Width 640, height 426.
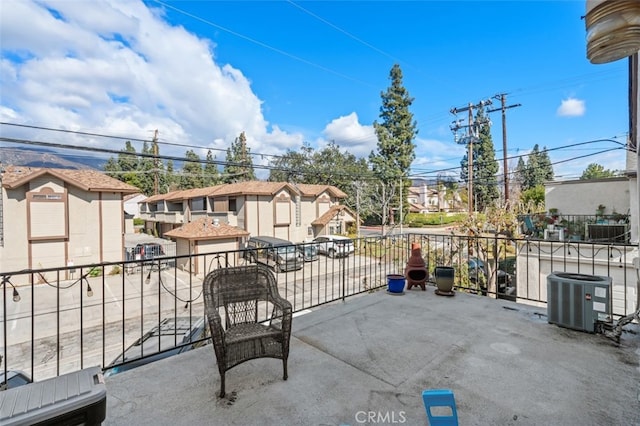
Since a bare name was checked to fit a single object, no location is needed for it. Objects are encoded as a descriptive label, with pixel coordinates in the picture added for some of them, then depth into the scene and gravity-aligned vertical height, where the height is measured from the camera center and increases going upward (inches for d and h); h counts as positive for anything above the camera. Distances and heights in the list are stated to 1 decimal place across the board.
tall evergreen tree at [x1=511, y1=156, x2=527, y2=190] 1068.5 +135.8
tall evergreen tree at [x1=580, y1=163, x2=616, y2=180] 874.1 +127.2
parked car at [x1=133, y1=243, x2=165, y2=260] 610.2 -76.6
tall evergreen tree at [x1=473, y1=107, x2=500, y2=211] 1008.7 +143.8
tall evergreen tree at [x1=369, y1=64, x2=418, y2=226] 885.8 +225.2
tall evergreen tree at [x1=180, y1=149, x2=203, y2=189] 1590.8 +188.9
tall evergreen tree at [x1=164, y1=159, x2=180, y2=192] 1541.5 +183.8
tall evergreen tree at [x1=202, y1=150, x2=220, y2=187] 1555.1 +187.9
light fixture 54.4 +34.8
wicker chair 78.5 -32.2
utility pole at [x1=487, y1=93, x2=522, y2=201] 517.3 +169.8
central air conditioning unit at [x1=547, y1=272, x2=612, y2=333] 114.0 -35.7
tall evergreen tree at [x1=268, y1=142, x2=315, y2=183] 1225.8 +218.5
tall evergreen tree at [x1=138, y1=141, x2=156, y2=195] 1471.2 +185.2
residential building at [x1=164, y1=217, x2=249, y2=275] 516.4 -42.8
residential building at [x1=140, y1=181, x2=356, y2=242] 714.8 +13.2
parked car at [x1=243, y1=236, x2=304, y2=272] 527.0 -63.1
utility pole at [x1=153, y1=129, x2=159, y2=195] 1015.3 +246.4
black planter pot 170.6 -39.6
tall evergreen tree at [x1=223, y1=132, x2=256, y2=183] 1216.8 +181.1
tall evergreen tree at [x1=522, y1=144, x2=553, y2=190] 1220.5 +147.6
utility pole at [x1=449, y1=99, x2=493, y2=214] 534.0 +156.5
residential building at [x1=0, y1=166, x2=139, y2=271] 455.8 -4.6
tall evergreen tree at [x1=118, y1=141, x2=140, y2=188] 1454.2 +251.1
